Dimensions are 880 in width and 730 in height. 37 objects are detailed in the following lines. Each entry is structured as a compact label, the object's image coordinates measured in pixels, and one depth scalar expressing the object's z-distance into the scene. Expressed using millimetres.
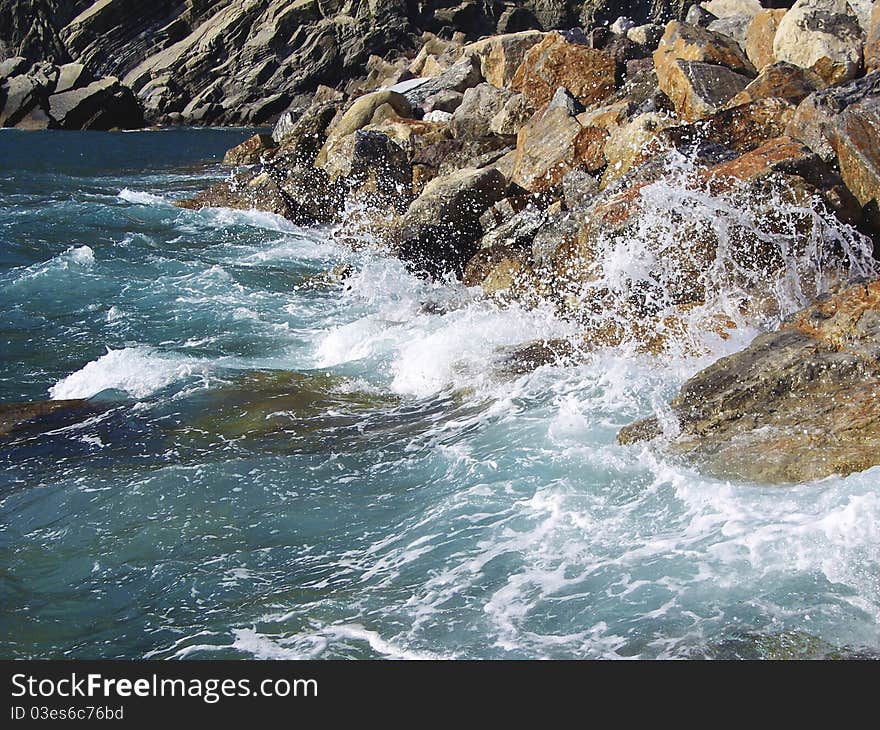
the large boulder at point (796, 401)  5895
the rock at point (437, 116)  20516
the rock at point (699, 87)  12219
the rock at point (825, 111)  9242
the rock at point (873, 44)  11488
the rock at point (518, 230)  11750
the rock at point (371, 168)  16641
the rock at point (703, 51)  13219
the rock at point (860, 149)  8695
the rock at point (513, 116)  16281
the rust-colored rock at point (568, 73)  16078
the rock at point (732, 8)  20297
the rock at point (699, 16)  17125
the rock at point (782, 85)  11117
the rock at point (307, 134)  21453
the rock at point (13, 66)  49750
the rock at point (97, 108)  45072
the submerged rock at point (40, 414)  8398
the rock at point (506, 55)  19859
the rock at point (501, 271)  10734
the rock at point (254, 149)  26141
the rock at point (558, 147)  12680
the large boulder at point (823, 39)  11656
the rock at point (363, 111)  21172
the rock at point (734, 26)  16188
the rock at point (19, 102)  45531
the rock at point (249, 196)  18594
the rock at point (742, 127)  10250
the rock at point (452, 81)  22609
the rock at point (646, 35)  20955
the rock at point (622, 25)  25638
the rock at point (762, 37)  13383
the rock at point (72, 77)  48406
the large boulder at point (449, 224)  12484
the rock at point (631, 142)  11383
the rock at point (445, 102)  21594
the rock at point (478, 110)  17312
